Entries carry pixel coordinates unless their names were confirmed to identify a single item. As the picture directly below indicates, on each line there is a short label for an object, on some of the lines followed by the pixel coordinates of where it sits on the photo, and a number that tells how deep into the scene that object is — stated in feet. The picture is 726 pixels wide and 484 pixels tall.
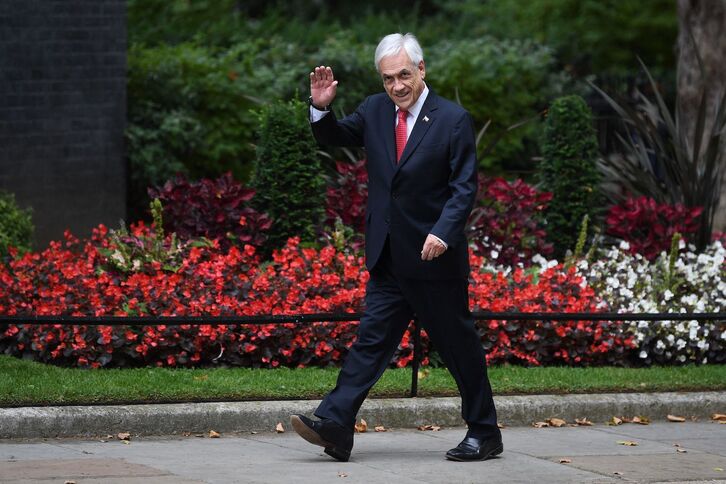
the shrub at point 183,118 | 88.35
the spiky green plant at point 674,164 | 73.03
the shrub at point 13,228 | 71.35
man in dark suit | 41.01
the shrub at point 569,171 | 75.41
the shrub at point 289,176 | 69.18
